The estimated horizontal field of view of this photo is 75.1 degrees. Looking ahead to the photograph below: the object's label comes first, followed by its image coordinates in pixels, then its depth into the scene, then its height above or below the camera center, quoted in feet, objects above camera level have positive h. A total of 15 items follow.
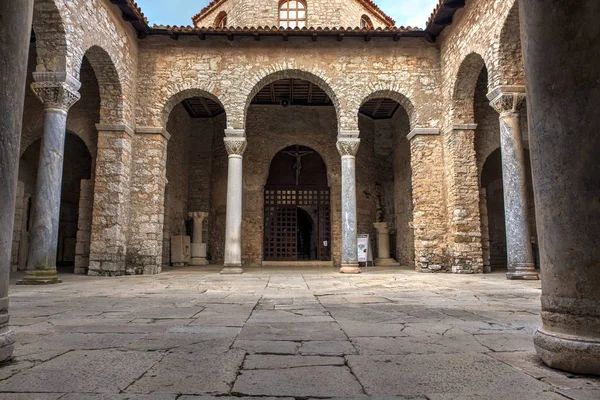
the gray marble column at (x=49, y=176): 24.62 +4.38
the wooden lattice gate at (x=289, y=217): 52.01 +3.30
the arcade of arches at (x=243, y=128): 26.71 +10.21
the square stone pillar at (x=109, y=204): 31.48 +3.26
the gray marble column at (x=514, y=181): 26.84 +4.36
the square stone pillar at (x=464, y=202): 33.24 +3.48
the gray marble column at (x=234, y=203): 33.73 +3.57
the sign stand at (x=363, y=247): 45.42 -0.46
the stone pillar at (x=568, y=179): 6.46 +1.10
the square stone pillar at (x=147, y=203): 33.40 +3.57
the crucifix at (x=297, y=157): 54.54 +12.13
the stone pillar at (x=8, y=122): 7.22 +2.32
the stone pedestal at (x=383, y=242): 49.16 +0.12
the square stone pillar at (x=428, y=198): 34.99 +4.05
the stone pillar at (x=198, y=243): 47.31 +0.09
